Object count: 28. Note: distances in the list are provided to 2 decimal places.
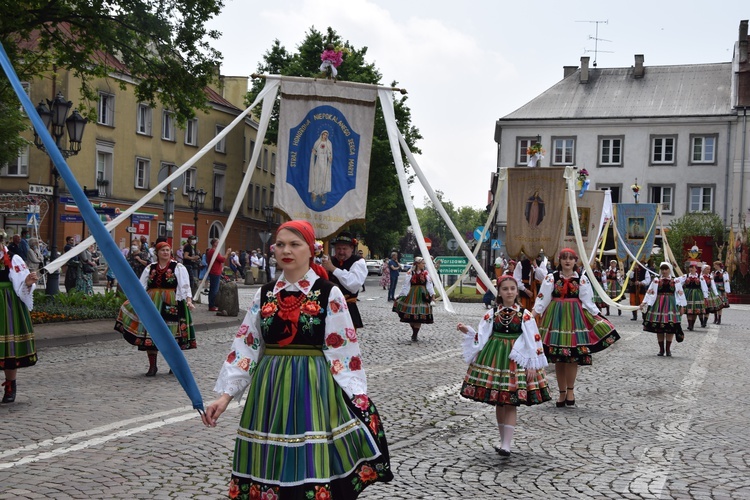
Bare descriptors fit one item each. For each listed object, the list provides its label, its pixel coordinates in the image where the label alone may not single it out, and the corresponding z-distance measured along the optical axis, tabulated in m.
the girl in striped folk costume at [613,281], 28.90
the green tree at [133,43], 18.47
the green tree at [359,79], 48.03
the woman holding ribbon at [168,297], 11.71
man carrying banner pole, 10.57
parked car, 63.27
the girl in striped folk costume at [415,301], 17.75
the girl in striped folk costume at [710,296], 24.60
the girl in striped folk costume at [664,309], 16.27
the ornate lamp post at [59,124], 17.98
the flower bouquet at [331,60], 13.22
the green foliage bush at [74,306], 17.77
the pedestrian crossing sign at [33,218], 27.58
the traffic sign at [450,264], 35.09
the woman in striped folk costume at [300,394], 4.46
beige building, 39.62
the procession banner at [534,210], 19.27
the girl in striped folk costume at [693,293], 22.86
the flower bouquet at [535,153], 19.70
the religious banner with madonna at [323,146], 13.12
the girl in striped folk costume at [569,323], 10.48
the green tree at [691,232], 46.84
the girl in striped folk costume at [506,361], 7.61
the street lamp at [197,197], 33.09
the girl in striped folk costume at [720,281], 26.70
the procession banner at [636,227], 28.09
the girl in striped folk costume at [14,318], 9.25
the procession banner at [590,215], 25.33
